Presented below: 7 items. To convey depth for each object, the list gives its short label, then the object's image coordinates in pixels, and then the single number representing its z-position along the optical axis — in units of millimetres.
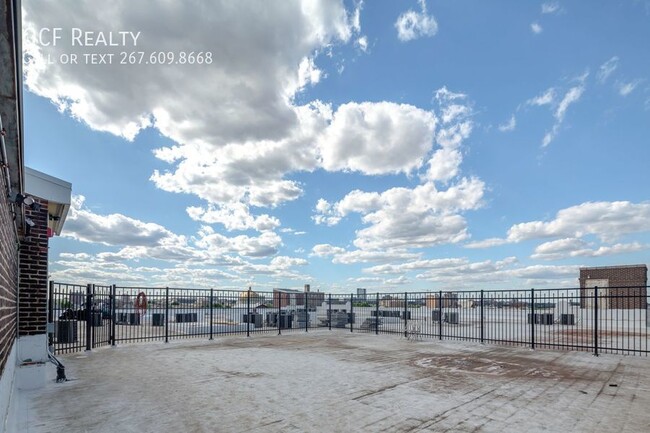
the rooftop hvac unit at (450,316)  23547
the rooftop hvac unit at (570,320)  26531
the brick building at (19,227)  2453
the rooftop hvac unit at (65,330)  12998
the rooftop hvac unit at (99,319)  15551
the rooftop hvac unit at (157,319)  20062
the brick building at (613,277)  29312
